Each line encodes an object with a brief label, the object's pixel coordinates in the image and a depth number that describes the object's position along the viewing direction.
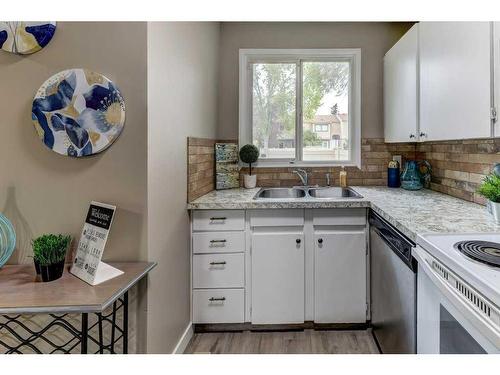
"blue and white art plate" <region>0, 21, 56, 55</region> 1.36
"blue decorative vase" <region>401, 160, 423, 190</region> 2.61
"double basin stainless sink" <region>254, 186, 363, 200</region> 2.74
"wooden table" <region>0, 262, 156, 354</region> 1.05
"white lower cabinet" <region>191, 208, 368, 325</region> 2.16
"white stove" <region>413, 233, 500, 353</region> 0.83
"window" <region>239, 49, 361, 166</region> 2.96
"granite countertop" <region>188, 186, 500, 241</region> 1.42
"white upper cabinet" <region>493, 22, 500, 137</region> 1.30
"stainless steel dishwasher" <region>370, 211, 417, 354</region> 1.38
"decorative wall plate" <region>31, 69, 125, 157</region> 1.37
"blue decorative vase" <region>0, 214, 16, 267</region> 1.31
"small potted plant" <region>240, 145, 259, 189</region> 2.79
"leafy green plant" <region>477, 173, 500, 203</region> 1.48
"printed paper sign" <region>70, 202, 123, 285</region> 1.23
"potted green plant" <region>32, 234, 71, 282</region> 1.23
